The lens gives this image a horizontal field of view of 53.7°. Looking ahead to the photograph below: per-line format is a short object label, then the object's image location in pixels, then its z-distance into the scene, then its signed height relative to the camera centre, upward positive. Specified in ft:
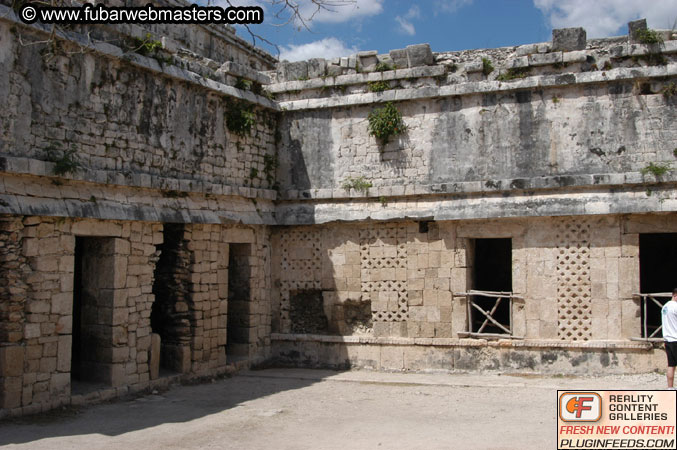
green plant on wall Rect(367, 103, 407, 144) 42.52 +9.48
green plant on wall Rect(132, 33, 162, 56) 35.14 +11.90
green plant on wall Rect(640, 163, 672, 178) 36.19 +5.70
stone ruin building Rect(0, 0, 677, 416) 30.58 +3.58
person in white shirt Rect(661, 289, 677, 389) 31.17 -2.84
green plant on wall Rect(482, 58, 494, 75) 40.40 +12.46
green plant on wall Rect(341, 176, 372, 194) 43.16 +5.66
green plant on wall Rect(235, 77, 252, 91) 42.60 +11.91
